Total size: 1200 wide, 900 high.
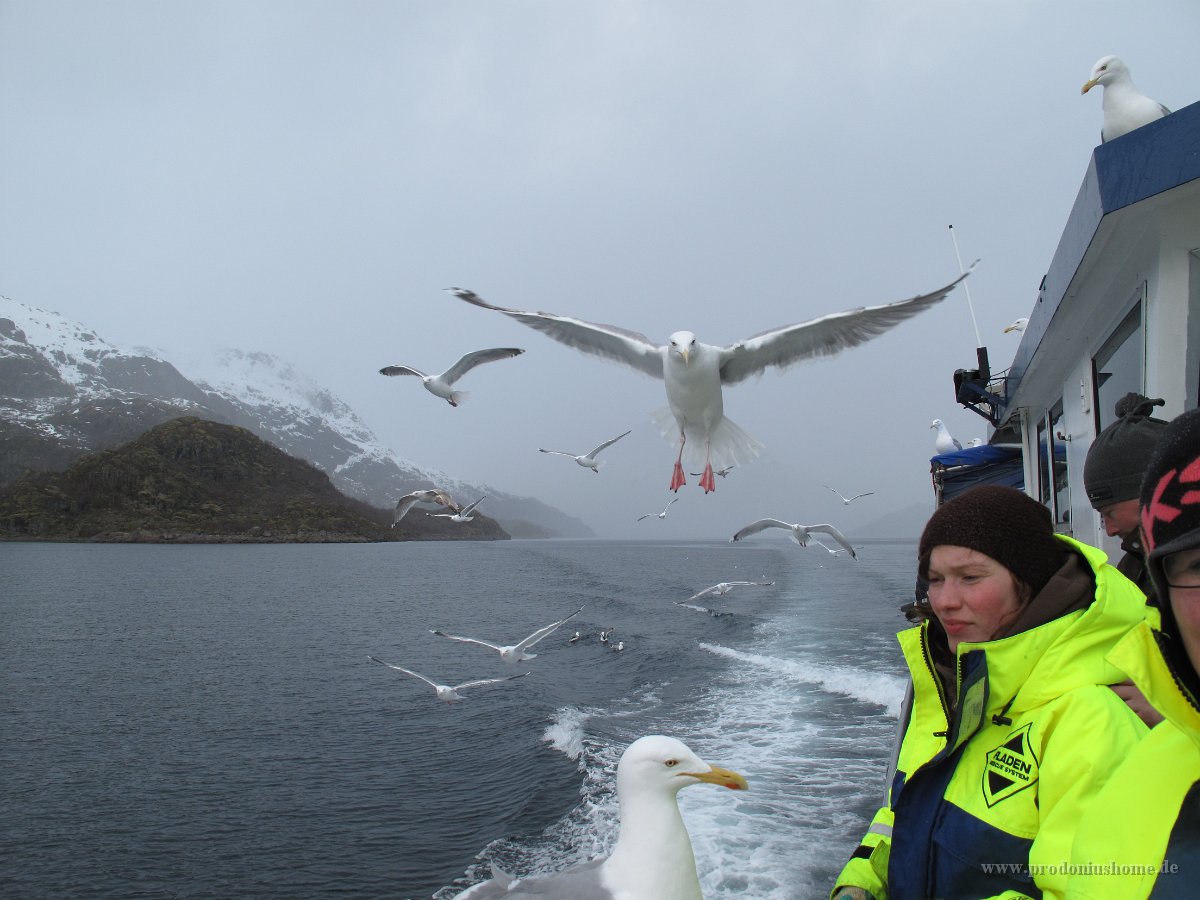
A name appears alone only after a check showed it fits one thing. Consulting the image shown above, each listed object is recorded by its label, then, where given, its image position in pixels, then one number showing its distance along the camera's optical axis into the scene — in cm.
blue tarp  777
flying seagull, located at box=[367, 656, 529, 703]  1277
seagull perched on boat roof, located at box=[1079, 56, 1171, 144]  428
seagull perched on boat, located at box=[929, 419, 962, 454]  1330
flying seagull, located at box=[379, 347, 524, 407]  1095
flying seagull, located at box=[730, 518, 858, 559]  1264
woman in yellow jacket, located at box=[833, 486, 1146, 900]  158
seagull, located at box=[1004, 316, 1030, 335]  1050
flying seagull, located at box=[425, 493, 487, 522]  1781
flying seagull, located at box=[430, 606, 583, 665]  1393
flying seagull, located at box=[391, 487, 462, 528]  1572
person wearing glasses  109
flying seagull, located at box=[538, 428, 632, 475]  1192
